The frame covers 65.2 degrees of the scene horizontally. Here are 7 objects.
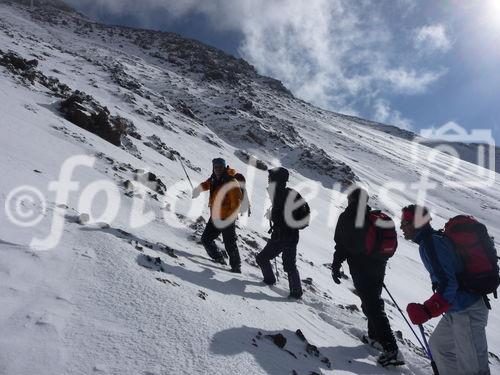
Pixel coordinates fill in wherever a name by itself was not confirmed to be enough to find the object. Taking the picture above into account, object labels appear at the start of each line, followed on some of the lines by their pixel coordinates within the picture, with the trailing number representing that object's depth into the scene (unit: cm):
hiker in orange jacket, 617
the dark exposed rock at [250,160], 2441
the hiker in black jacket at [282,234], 580
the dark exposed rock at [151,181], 923
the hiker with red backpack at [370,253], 465
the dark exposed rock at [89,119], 1272
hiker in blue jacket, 373
